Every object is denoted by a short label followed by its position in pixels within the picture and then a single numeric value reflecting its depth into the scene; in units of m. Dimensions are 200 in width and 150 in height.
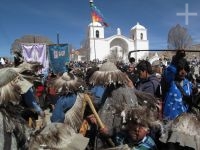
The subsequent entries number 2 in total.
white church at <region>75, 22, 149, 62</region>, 54.83
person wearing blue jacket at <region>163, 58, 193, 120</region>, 2.26
